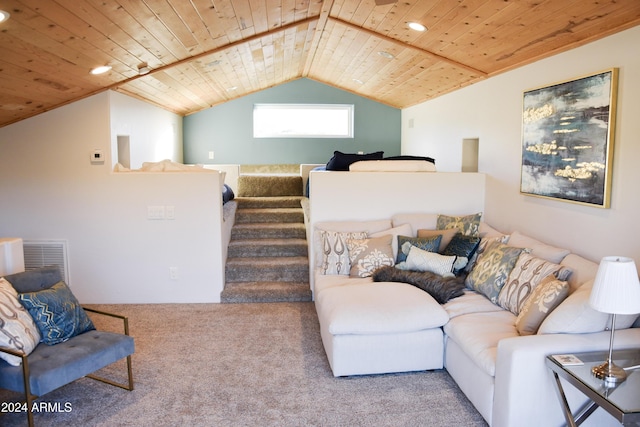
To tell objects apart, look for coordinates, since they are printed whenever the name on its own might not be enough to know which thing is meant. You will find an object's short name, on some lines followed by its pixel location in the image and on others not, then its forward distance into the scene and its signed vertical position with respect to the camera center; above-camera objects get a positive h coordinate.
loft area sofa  2.33 -0.82
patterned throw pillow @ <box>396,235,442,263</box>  4.00 -0.57
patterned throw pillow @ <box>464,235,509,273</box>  3.81 -0.58
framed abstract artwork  2.96 +0.27
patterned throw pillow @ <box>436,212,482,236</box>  4.20 -0.42
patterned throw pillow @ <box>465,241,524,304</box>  3.30 -0.66
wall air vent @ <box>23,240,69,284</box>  4.60 -0.75
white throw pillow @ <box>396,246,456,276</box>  3.75 -0.68
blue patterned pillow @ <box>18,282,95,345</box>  2.74 -0.82
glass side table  1.83 -0.86
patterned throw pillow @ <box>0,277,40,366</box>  2.52 -0.83
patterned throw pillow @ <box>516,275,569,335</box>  2.62 -0.71
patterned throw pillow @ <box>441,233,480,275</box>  3.81 -0.58
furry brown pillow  3.42 -0.78
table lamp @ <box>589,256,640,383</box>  1.98 -0.47
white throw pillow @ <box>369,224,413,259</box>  4.22 -0.50
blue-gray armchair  2.41 -0.97
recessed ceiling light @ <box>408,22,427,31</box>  3.89 +1.23
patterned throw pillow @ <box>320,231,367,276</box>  4.11 -0.66
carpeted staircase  4.69 -0.87
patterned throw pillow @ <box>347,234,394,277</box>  3.97 -0.66
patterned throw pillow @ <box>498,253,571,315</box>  2.93 -0.64
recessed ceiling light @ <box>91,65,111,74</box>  3.69 +0.82
